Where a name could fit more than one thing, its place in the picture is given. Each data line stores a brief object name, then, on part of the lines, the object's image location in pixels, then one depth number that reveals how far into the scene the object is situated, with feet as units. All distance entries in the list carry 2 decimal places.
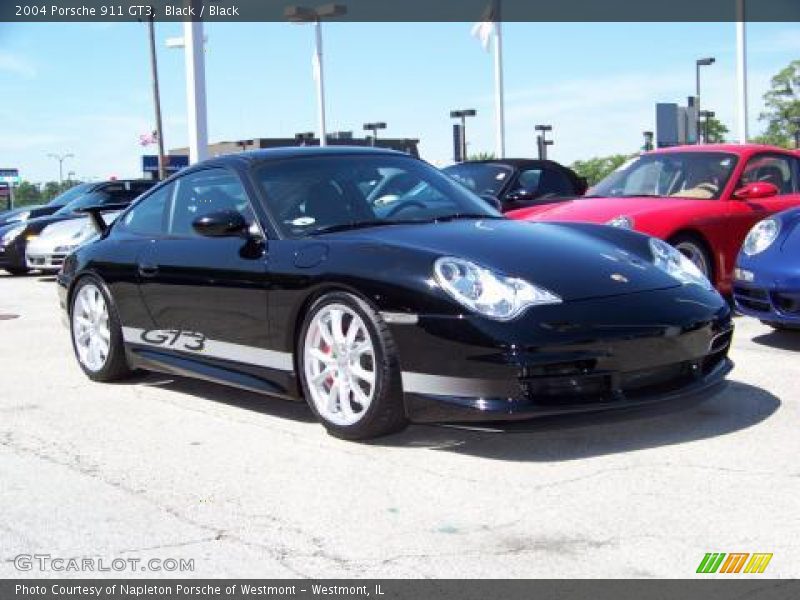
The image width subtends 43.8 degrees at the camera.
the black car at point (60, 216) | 46.08
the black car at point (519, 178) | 33.37
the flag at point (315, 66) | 80.58
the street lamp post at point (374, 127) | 117.86
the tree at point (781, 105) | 198.90
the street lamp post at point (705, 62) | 117.91
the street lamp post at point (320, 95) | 80.85
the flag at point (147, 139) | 146.82
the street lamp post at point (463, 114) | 94.72
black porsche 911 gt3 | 12.60
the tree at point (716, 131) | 198.75
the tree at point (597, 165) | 214.90
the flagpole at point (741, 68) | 67.92
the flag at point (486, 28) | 74.74
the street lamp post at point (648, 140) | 118.21
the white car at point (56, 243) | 43.42
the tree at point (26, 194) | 209.87
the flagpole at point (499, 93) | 74.84
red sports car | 25.16
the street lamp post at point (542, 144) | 94.17
